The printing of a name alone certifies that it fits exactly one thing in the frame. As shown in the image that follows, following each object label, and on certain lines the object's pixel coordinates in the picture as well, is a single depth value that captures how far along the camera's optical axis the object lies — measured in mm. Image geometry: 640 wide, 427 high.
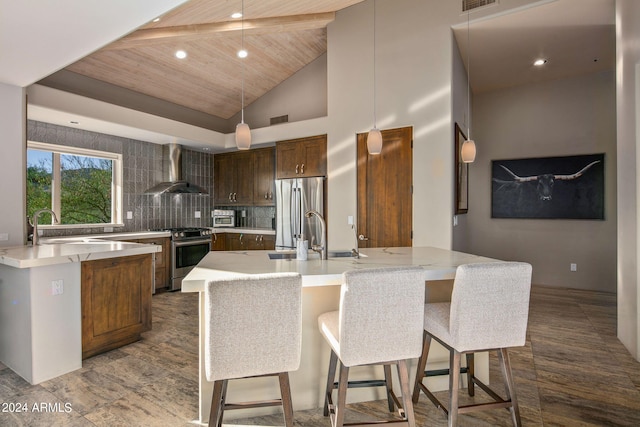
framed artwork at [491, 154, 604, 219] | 4941
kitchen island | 1924
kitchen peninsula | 2441
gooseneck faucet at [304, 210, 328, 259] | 2299
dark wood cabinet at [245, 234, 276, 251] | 5629
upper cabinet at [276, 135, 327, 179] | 4930
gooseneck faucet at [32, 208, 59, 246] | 3053
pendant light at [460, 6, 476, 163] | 3279
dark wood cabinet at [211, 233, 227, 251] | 5980
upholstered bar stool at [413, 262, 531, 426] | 1719
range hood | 5336
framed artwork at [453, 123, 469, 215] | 4027
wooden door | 4070
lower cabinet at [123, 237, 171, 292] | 4875
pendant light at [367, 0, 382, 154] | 2920
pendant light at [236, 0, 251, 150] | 2622
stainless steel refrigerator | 4855
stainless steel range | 5074
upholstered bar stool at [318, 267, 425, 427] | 1572
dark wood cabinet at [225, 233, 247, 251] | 5918
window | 4297
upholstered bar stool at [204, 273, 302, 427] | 1463
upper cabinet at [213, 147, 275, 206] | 5941
